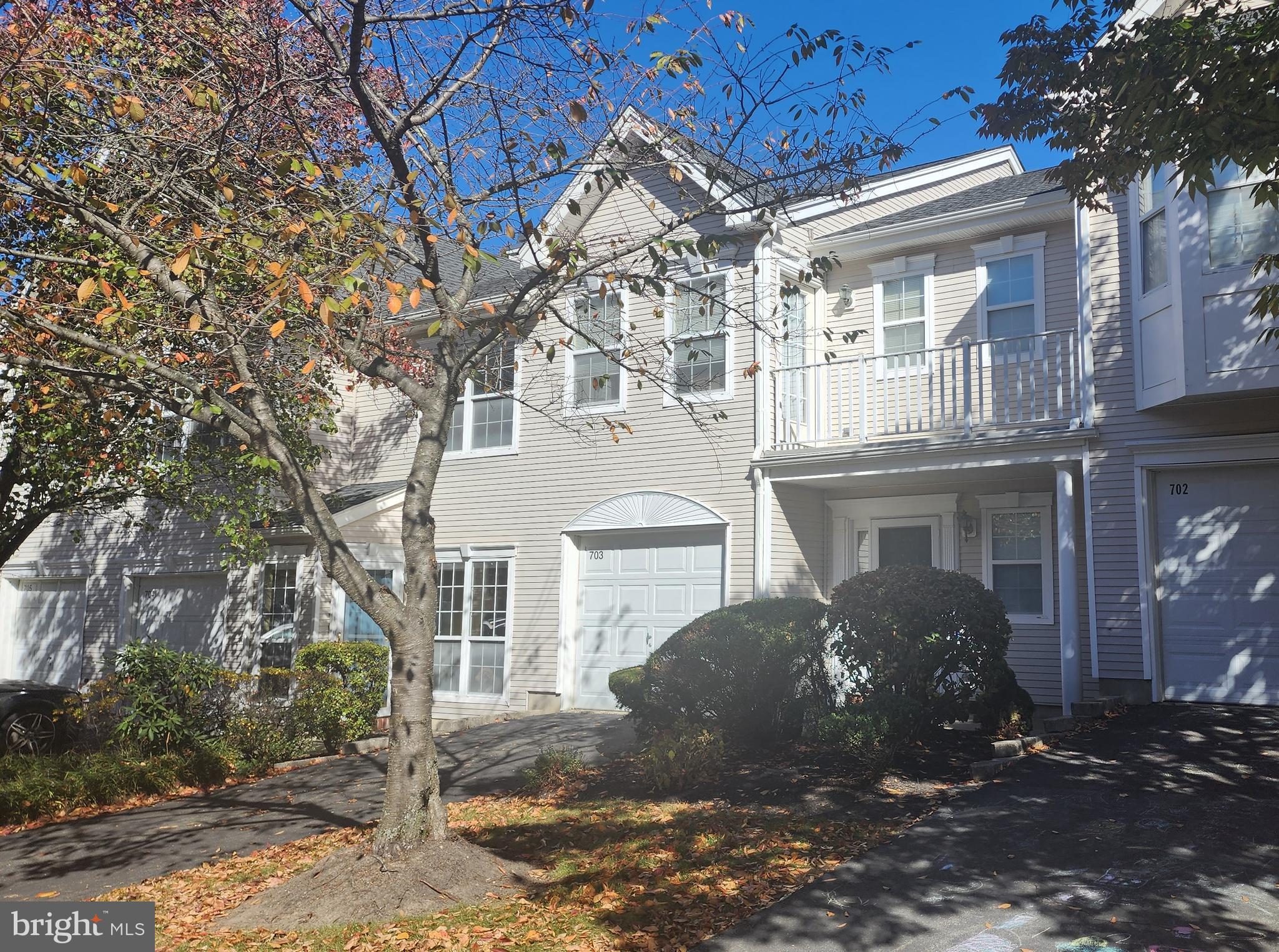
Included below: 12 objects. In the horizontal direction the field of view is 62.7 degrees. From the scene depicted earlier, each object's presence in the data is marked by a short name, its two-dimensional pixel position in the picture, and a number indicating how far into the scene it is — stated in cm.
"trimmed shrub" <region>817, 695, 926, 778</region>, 893
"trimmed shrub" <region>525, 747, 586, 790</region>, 982
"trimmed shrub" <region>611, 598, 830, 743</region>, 1032
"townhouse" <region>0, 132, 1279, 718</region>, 1092
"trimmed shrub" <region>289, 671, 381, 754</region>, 1310
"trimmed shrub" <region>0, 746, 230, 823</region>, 1025
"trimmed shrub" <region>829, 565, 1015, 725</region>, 962
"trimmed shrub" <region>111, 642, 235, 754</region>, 1200
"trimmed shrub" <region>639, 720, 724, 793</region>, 911
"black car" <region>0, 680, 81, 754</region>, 1357
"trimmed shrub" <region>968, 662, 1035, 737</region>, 1009
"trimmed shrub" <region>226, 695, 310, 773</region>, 1227
